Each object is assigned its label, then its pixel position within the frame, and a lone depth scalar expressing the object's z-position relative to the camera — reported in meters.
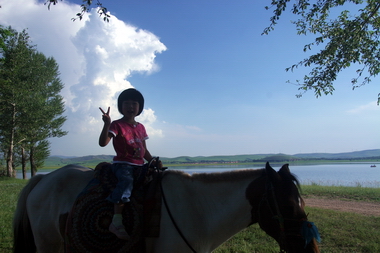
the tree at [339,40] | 6.03
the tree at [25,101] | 21.48
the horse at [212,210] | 2.16
